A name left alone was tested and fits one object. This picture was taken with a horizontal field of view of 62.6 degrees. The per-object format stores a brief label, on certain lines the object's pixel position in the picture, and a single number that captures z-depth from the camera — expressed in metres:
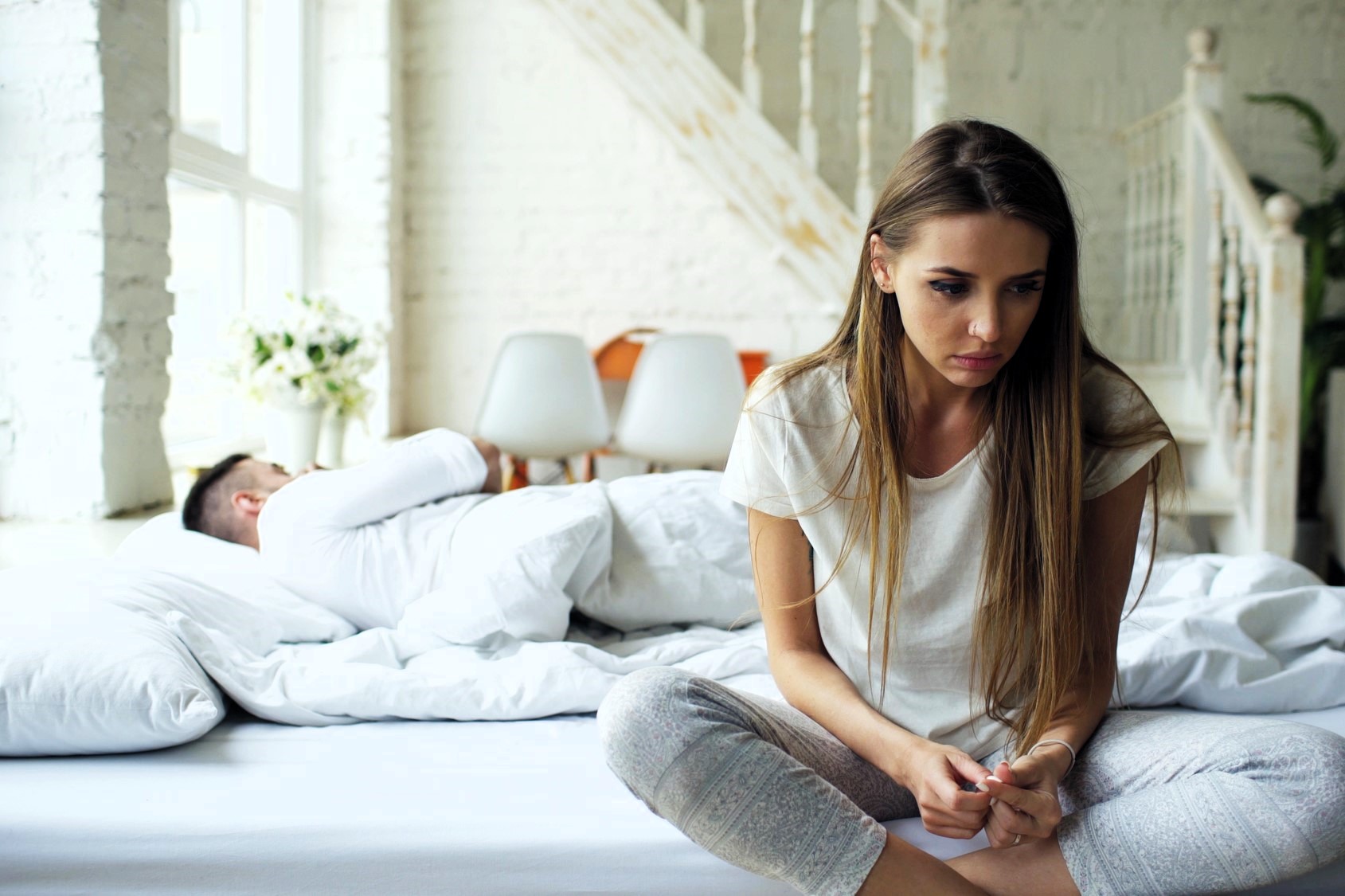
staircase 3.47
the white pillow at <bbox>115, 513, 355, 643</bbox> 1.66
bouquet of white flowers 2.85
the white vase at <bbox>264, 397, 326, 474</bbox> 2.88
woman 1.06
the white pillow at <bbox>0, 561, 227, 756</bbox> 1.26
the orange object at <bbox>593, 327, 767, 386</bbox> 4.25
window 3.34
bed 1.16
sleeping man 1.62
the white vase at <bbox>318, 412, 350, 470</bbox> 3.01
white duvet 1.46
